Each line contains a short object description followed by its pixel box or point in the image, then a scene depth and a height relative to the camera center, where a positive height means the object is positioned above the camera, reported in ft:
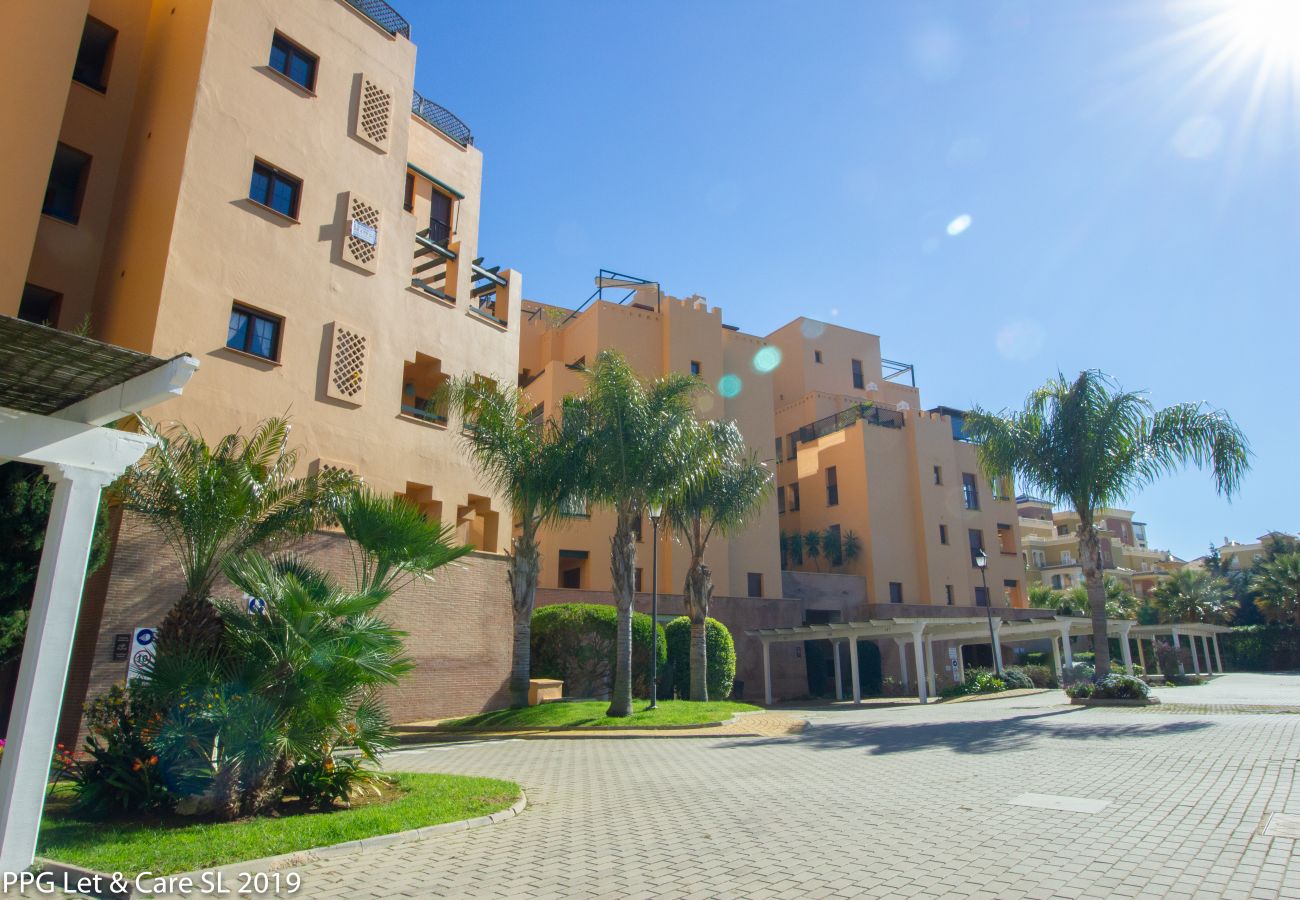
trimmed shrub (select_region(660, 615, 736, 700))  79.36 -1.02
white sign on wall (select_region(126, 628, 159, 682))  34.36 -0.06
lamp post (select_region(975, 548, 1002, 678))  87.04 +1.40
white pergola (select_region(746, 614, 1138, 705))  81.05 +1.66
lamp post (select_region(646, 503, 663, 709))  62.34 +1.69
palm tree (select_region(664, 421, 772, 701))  72.95 +13.17
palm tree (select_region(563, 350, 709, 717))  59.11 +14.30
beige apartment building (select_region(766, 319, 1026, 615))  122.93 +24.21
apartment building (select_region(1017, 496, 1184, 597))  216.13 +27.90
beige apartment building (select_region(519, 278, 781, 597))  98.48 +37.98
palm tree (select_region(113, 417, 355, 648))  29.27 +5.56
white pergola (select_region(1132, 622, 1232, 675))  115.67 +2.73
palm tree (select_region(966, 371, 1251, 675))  63.31 +16.41
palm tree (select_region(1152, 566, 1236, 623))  155.84 +10.12
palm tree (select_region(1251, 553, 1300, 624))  147.95 +11.35
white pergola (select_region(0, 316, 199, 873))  19.04 +4.74
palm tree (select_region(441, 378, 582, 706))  61.26 +13.54
